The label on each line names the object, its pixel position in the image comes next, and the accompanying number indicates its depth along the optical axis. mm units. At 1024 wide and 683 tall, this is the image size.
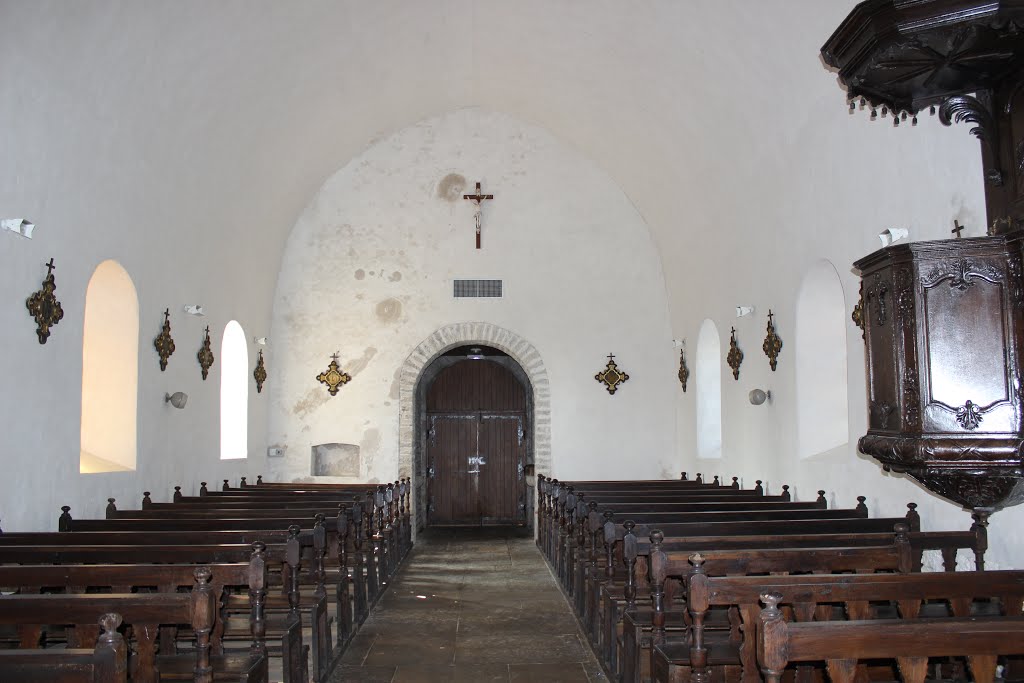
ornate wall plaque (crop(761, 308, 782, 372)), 9041
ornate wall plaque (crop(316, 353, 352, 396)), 12633
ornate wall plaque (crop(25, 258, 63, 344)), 6605
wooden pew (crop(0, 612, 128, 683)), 2736
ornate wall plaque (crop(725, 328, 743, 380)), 10266
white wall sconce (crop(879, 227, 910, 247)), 6484
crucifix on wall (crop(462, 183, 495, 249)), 12789
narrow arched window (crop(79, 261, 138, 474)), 8406
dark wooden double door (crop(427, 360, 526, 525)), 14688
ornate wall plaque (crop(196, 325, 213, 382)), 10195
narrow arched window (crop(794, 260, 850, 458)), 8523
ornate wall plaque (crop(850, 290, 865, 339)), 7179
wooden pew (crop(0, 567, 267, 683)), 3396
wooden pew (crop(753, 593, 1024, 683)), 2951
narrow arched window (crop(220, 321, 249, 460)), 11617
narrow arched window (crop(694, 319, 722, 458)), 11828
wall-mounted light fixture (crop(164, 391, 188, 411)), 9180
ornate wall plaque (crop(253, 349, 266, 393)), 12038
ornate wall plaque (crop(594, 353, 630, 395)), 12797
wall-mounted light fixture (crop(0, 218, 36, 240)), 6190
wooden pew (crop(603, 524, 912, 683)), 4566
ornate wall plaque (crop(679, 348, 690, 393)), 12266
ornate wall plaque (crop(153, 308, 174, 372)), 9023
